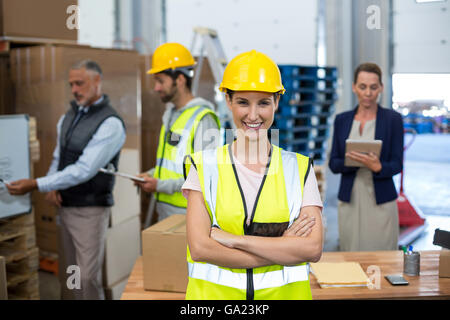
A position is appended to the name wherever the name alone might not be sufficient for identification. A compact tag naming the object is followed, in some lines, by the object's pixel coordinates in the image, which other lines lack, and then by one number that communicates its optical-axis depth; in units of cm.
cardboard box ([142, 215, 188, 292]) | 246
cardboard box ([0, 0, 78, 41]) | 411
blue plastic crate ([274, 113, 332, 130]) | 648
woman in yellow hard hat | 176
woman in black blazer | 361
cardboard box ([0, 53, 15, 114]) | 468
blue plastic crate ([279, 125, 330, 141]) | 655
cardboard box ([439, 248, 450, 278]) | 262
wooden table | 245
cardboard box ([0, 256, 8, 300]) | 226
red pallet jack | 693
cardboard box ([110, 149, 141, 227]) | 449
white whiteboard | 356
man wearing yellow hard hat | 338
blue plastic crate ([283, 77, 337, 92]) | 651
